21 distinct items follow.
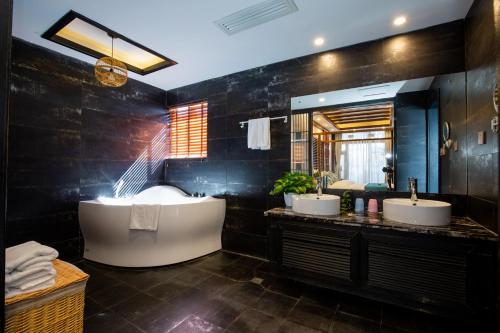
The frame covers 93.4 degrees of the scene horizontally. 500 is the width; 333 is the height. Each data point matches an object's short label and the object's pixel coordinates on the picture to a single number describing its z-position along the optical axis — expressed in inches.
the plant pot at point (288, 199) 100.9
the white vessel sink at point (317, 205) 85.2
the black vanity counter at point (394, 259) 62.3
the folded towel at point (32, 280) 44.9
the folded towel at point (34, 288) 44.1
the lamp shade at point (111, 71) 90.7
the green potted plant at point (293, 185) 100.1
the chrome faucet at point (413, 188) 81.4
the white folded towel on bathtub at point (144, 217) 99.9
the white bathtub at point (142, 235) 101.6
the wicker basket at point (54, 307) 43.5
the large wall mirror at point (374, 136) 86.7
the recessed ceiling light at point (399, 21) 82.1
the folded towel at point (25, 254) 45.2
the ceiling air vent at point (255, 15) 77.1
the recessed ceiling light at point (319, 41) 95.2
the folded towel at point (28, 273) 44.3
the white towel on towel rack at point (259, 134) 115.3
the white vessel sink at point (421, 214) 68.8
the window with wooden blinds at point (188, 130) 142.3
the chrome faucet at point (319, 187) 95.7
